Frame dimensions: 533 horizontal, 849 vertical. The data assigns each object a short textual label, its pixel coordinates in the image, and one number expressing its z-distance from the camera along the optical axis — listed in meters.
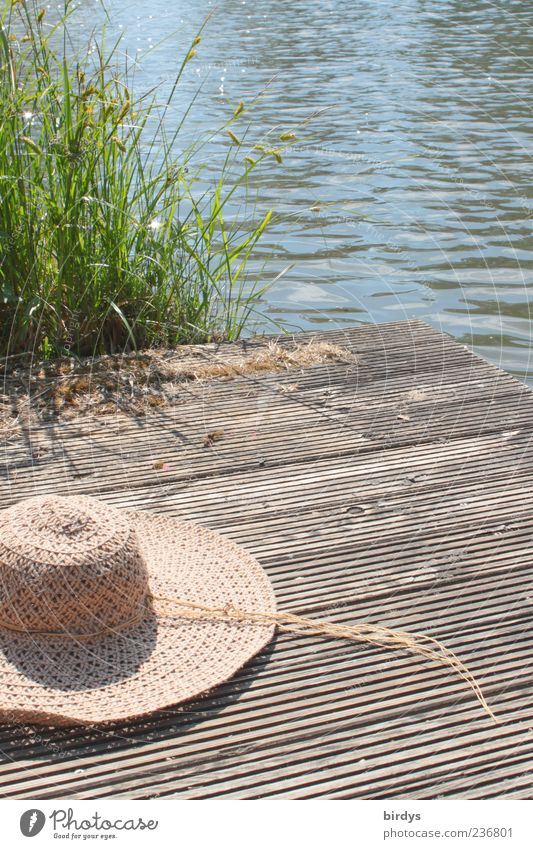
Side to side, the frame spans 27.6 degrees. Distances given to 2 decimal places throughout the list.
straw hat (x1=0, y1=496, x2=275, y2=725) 1.84
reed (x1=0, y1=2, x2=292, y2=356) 3.27
